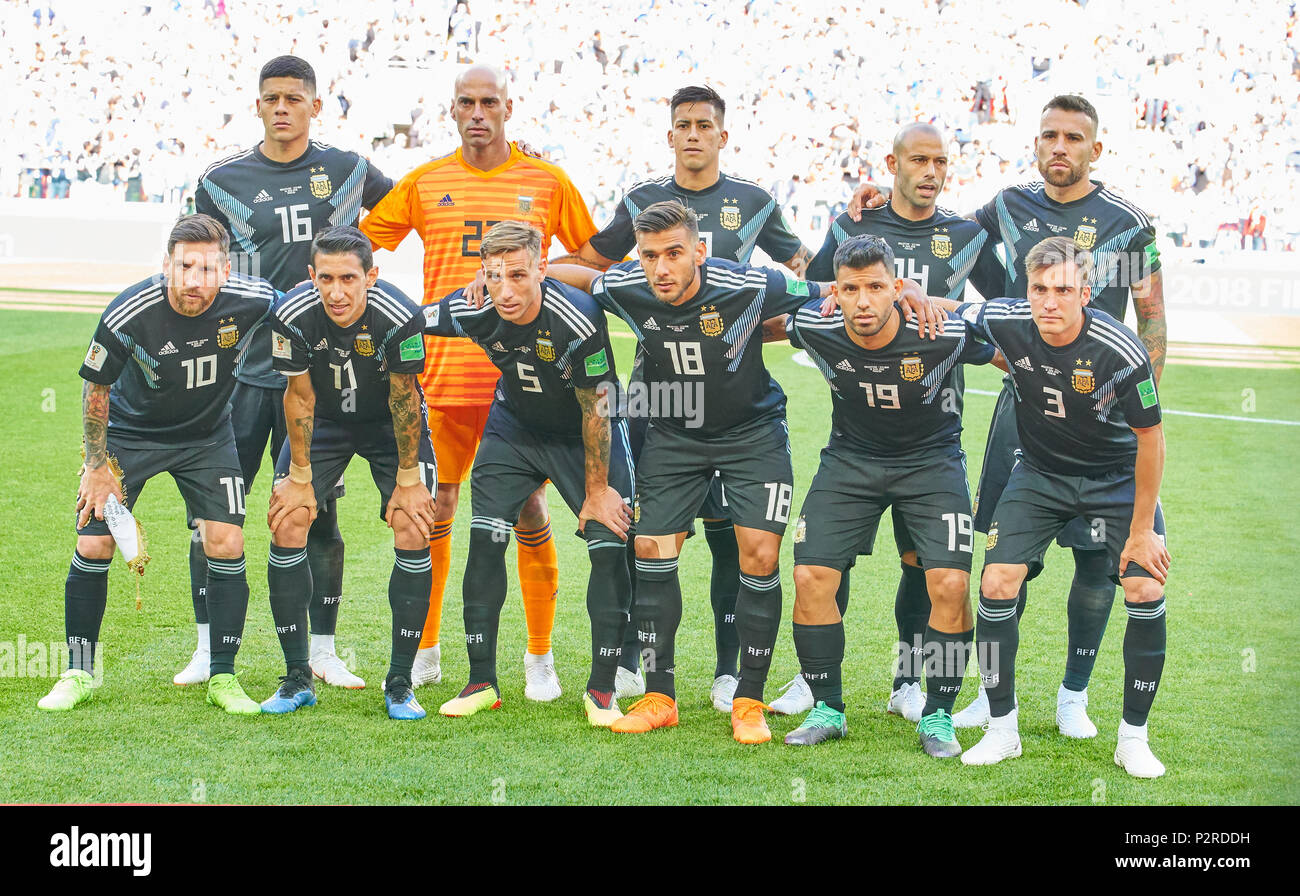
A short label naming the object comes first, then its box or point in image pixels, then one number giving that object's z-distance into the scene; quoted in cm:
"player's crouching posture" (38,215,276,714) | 508
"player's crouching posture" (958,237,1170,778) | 470
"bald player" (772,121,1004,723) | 534
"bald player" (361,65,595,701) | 566
